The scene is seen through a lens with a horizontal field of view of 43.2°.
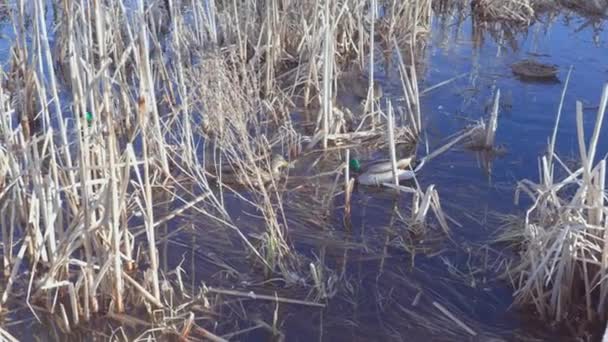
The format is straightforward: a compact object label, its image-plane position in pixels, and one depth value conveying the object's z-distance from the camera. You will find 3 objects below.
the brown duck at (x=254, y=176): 4.39
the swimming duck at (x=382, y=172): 4.59
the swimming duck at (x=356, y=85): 6.26
